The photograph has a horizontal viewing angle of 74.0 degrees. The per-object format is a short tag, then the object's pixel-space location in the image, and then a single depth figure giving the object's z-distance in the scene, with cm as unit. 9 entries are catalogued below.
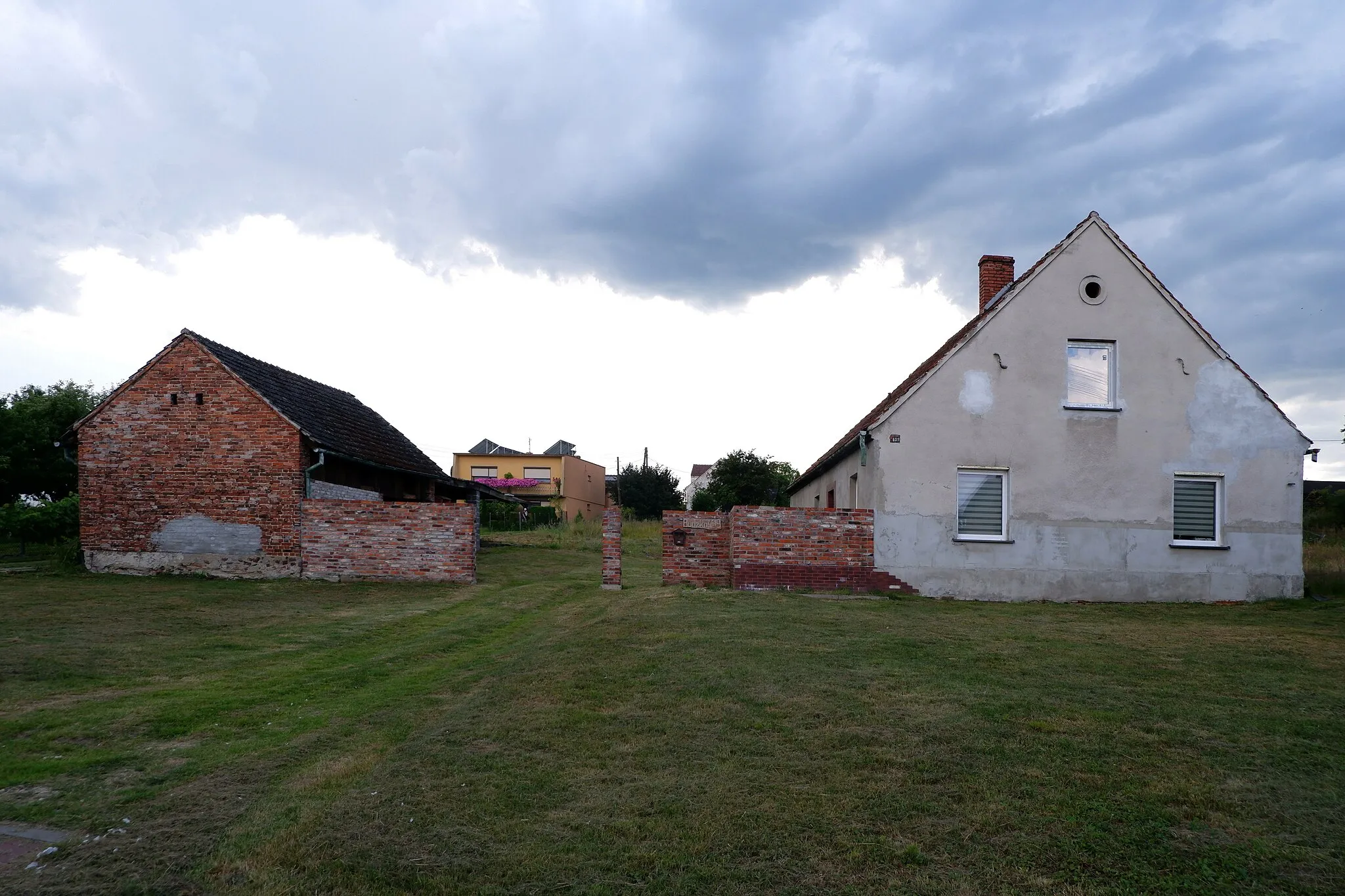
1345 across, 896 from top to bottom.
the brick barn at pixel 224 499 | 1894
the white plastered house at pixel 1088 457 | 1595
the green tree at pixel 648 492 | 6116
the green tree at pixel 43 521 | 2572
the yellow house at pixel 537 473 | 6144
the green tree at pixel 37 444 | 3472
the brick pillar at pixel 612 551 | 1673
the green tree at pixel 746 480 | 5550
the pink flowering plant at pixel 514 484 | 6016
